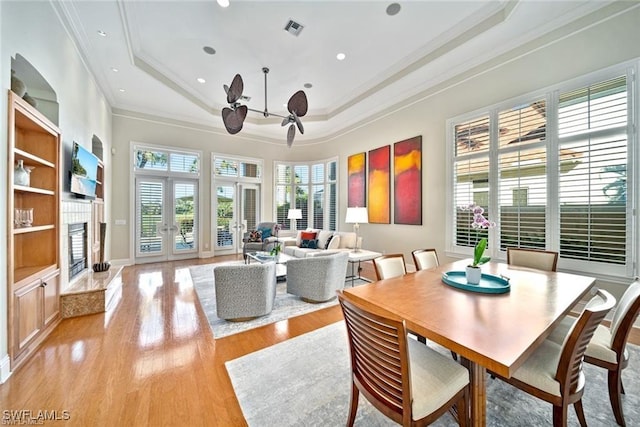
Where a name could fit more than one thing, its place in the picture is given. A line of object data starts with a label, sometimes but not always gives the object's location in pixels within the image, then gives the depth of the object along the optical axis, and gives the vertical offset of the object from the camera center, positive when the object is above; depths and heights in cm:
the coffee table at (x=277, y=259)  446 -86
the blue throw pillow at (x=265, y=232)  660 -54
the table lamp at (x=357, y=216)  509 -7
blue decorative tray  174 -54
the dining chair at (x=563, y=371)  115 -84
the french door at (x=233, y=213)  708 -1
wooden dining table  108 -57
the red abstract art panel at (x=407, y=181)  499 +66
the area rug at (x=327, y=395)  158 -133
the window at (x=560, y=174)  286 +53
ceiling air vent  343 +263
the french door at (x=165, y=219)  607 -17
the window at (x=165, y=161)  606 +133
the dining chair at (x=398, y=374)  110 -83
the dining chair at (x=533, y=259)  262 -51
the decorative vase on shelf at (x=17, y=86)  214 +112
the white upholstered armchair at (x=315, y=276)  341 -89
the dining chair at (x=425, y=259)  269 -52
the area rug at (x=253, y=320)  284 -130
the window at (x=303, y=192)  785 +67
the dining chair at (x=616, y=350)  143 -85
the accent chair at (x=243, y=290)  279 -90
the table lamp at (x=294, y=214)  700 -4
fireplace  334 -52
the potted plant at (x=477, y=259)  188 -36
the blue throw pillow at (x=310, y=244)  591 -76
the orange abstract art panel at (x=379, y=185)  567 +65
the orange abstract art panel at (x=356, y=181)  632 +84
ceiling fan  334 +153
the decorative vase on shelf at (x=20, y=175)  223 +34
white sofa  543 -72
